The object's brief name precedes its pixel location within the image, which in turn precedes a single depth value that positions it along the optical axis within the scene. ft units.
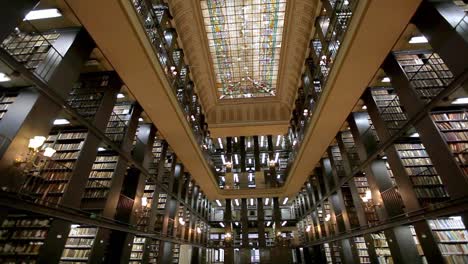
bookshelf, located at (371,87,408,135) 18.07
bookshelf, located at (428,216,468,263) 13.93
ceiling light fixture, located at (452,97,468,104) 14.51
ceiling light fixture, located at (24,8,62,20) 14.77
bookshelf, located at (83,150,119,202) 18.42
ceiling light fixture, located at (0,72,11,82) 13.08
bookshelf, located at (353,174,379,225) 21.67
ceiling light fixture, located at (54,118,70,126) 17.27
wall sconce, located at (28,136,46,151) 11.21
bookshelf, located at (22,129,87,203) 14.00
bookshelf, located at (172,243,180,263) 33.01
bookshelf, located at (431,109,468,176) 12.69
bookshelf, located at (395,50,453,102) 15.16
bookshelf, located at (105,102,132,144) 19.92
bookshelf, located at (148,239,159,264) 25.90
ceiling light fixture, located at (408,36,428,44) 16.22
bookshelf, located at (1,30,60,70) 14.40
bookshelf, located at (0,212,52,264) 13.33
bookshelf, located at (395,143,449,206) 15.14
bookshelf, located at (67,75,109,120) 17.90
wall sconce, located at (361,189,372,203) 20.22
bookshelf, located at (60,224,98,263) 16.49
